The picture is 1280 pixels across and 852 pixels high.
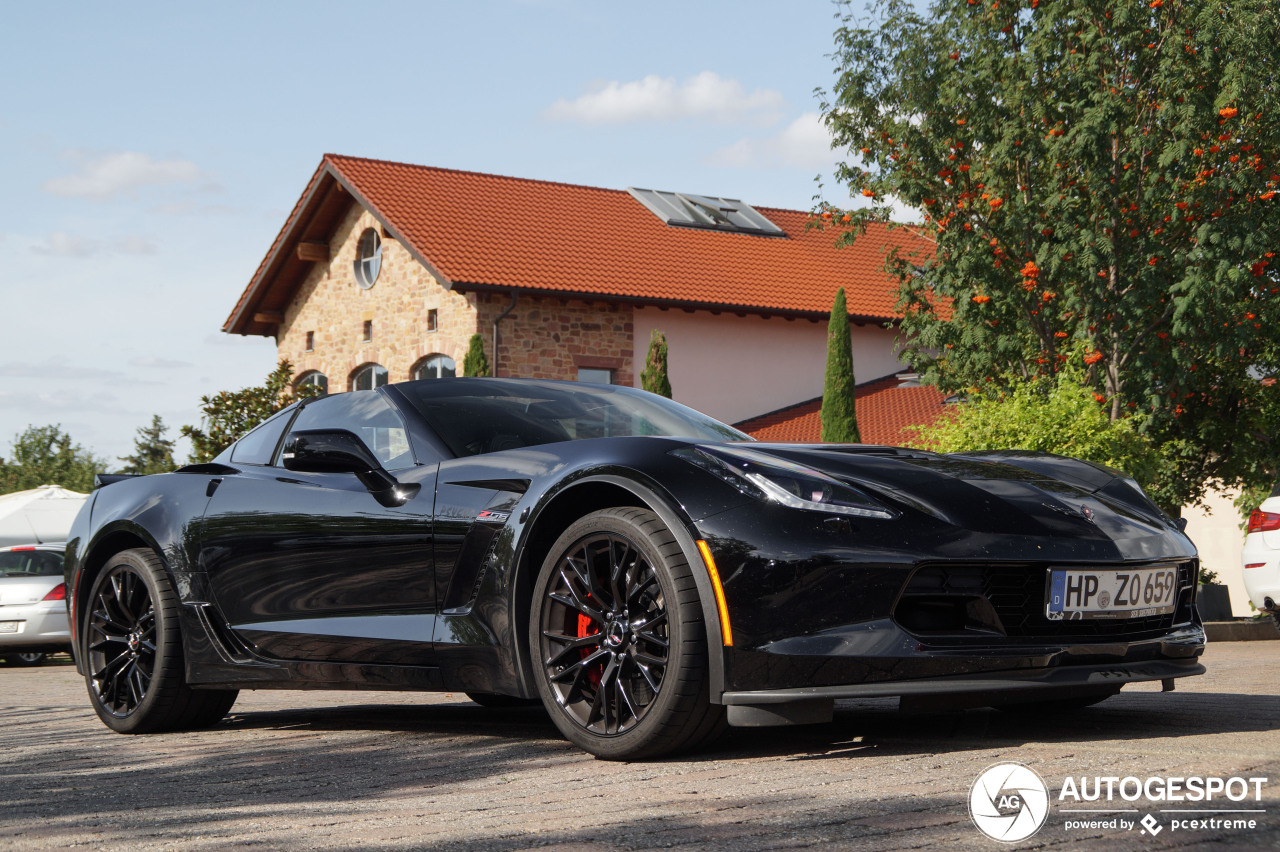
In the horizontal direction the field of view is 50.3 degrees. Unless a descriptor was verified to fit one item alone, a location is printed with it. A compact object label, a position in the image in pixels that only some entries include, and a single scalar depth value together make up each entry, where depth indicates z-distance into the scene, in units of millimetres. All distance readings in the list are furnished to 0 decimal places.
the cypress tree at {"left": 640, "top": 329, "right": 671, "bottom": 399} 24859
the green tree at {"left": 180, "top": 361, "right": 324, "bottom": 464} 21359
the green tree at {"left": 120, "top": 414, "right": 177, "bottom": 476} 81562
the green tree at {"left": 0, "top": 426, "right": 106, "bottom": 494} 65062
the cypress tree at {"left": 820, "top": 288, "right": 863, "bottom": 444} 23297
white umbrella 28250
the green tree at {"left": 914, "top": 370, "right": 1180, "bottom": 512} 13734
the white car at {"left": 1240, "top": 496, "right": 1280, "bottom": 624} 9023
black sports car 3799
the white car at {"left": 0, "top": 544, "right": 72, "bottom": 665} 15891
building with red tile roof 26000
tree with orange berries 13891
